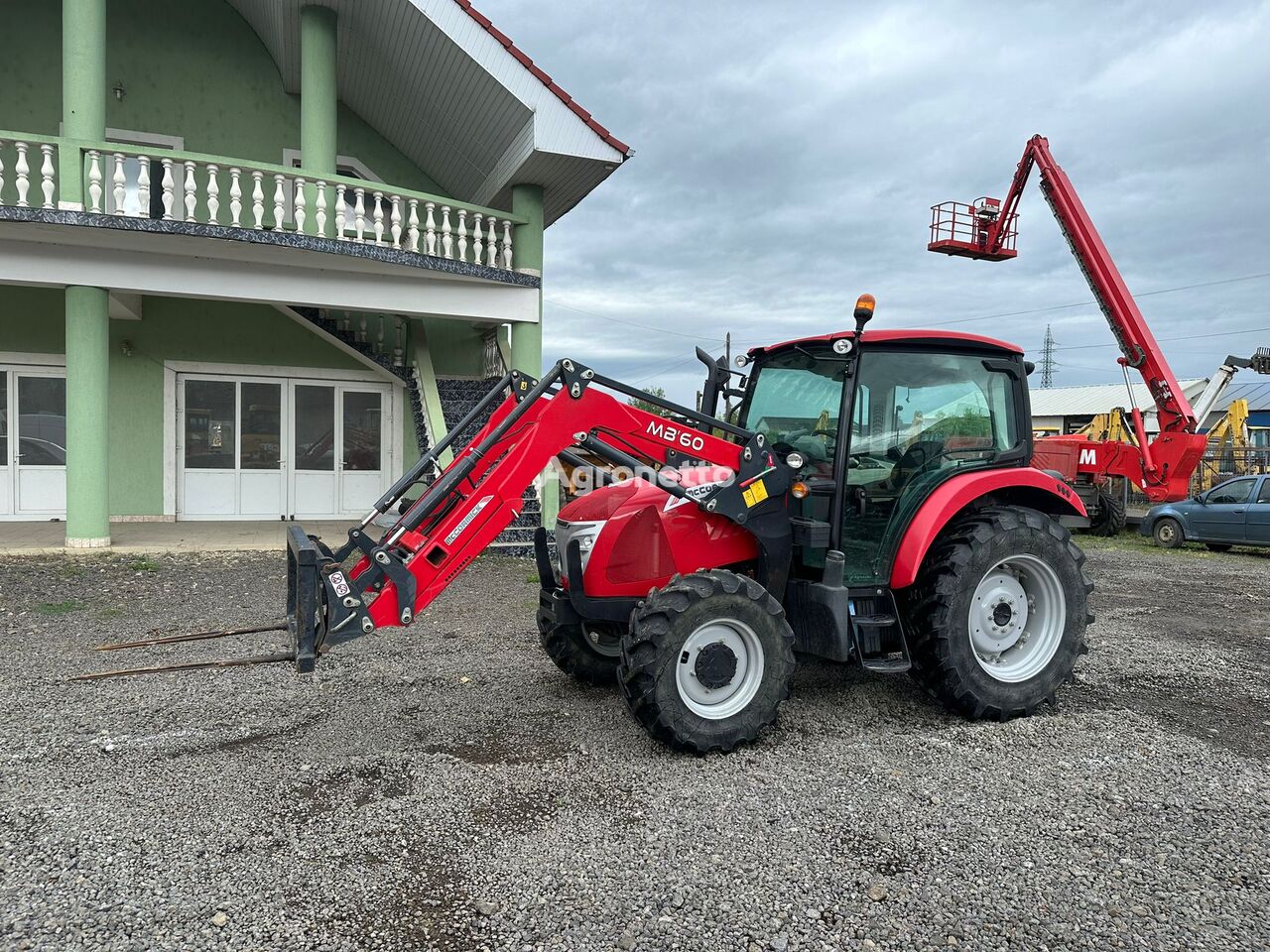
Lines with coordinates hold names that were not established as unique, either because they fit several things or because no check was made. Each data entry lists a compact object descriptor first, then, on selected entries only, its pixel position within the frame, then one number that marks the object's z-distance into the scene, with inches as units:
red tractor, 154.9
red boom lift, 543.8
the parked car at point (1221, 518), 503.2
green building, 375.9
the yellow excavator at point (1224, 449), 742.5
